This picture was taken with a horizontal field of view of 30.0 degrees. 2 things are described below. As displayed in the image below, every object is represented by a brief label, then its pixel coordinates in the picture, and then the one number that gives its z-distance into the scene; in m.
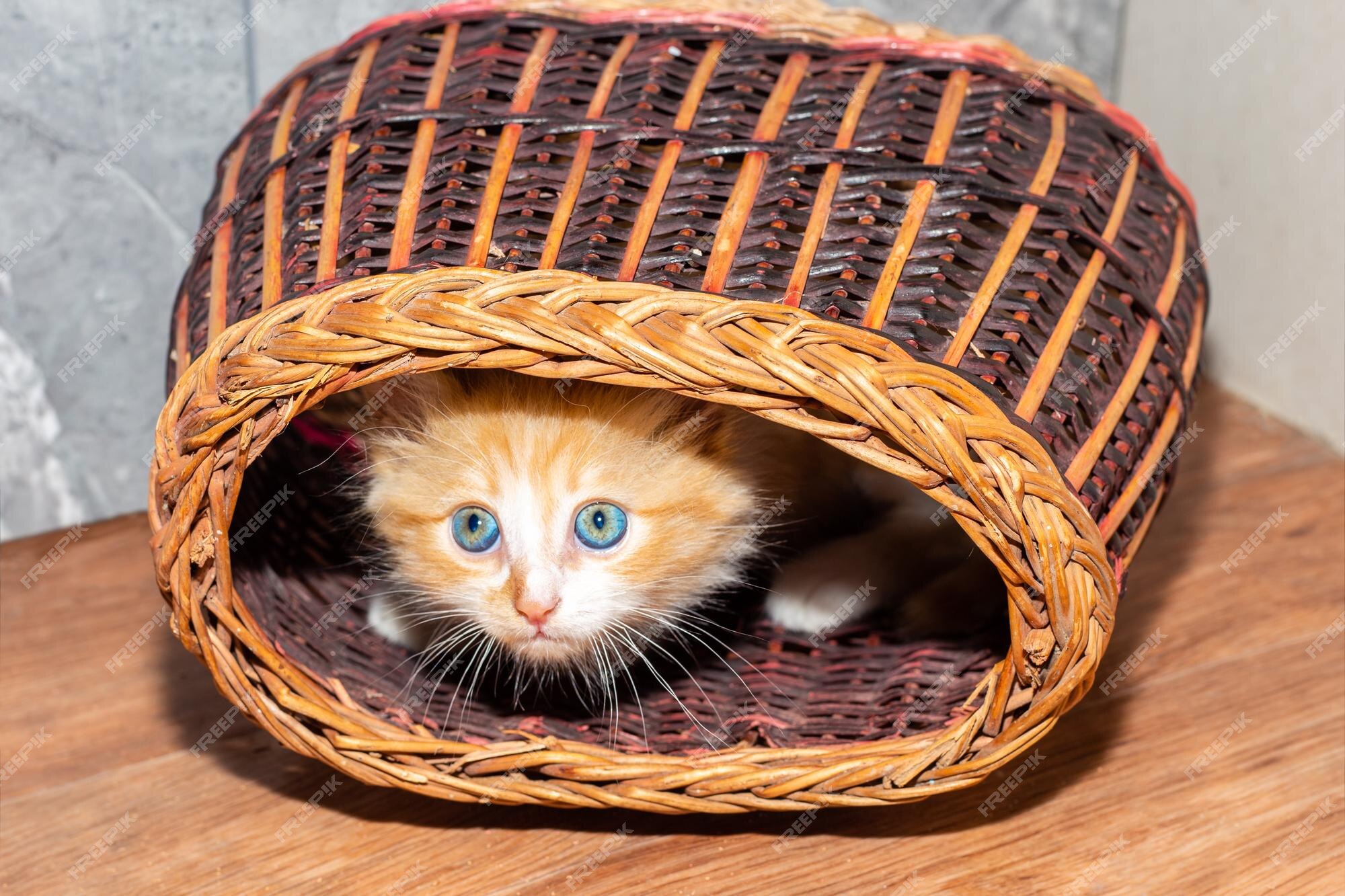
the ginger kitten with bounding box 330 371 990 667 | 0.55
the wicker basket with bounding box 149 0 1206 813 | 0.50
